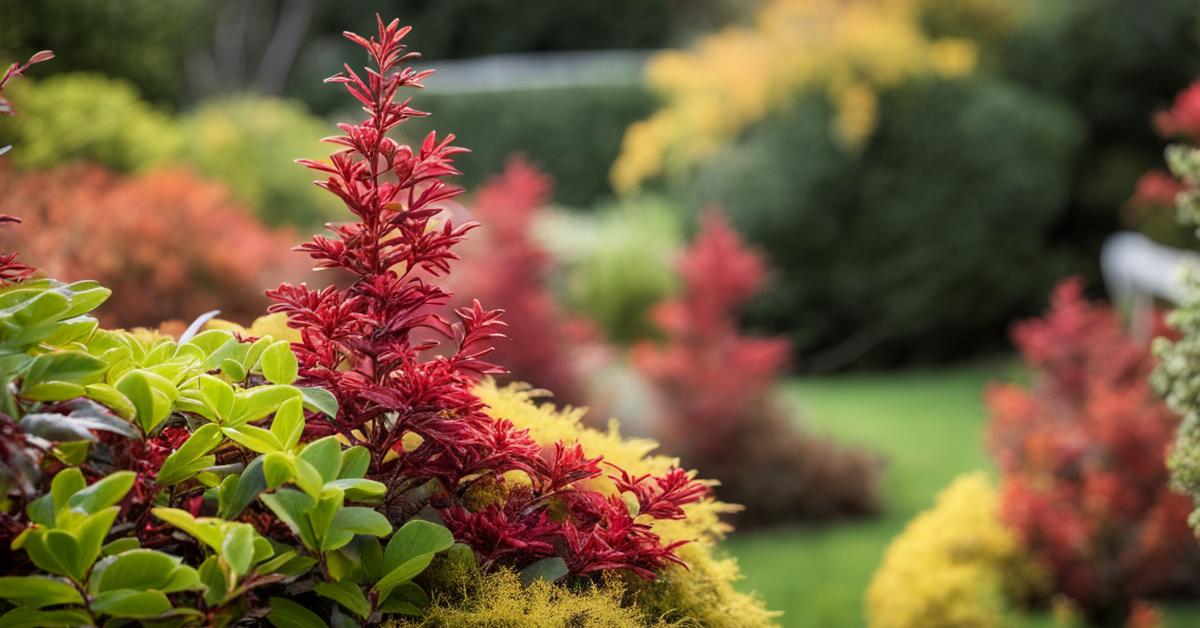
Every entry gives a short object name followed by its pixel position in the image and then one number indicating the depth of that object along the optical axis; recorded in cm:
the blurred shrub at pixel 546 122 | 1354
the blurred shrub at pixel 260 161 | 668
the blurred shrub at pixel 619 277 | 865
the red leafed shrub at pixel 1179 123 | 392
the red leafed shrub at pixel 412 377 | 153
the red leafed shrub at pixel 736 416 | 555
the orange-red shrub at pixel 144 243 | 391
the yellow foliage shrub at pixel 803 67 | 812
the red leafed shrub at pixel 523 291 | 539
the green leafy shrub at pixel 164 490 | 127
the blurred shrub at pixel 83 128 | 493
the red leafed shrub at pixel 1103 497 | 396
